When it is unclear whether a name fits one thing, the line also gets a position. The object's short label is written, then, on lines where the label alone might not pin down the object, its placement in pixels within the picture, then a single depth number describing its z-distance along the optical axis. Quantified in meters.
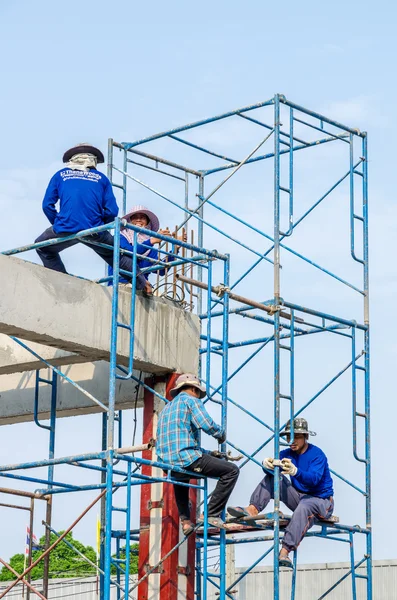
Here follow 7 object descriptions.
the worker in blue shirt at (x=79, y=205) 14.52
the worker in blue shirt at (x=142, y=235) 16.48
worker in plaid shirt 13.99
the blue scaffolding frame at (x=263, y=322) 13.62
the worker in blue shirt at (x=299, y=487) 15.05
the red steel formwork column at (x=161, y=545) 14.86
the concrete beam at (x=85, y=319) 13.82
